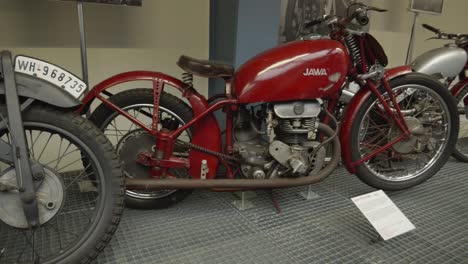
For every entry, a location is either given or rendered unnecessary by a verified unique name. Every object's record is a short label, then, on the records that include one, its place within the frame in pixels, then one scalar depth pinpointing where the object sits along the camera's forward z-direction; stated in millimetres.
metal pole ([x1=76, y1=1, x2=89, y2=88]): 1708
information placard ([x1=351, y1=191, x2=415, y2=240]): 1545
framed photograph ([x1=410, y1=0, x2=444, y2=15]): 2672
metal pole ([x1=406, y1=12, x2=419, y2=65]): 2818
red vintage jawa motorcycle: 1613
